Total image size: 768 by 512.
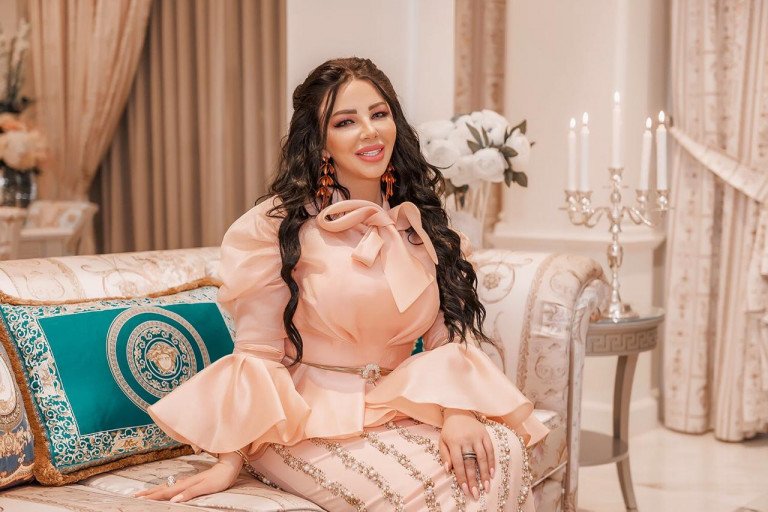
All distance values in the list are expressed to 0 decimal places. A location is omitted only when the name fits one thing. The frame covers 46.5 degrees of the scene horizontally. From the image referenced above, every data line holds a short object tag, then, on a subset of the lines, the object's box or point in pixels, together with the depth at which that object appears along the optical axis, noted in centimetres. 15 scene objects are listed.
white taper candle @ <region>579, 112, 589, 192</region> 263
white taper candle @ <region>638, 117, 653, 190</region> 266
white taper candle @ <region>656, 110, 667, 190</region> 262
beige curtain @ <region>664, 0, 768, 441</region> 341
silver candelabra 269
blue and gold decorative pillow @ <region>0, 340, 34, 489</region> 158
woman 161
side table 263
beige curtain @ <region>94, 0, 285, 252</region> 286
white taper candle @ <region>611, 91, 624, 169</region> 261
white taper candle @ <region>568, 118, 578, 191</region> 269
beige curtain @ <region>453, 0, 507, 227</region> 382
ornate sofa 194
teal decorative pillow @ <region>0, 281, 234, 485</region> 171
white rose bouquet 265
